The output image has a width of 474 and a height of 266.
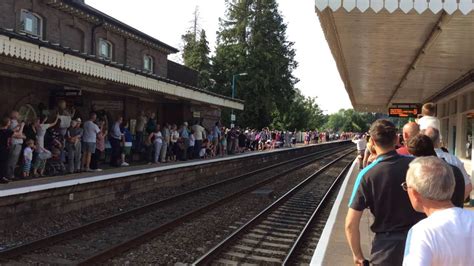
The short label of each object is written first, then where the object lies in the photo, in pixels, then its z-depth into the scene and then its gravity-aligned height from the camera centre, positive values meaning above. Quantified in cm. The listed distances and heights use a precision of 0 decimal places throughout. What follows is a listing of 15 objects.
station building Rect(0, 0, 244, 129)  1189 +152
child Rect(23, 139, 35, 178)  1159 -82
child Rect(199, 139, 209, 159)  2186 -106
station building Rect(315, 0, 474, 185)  562 +151
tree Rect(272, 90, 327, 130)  7050 +174
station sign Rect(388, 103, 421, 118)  1731 +86
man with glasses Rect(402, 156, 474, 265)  198 -37
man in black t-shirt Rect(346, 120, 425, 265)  321 -52
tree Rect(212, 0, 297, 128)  5462 +826
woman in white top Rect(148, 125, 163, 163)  1769 -55
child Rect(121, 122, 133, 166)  1636 -57
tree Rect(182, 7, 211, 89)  5825 +889
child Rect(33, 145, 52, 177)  1216 -95
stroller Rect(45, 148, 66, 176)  1315 -112
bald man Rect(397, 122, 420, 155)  438 +4
